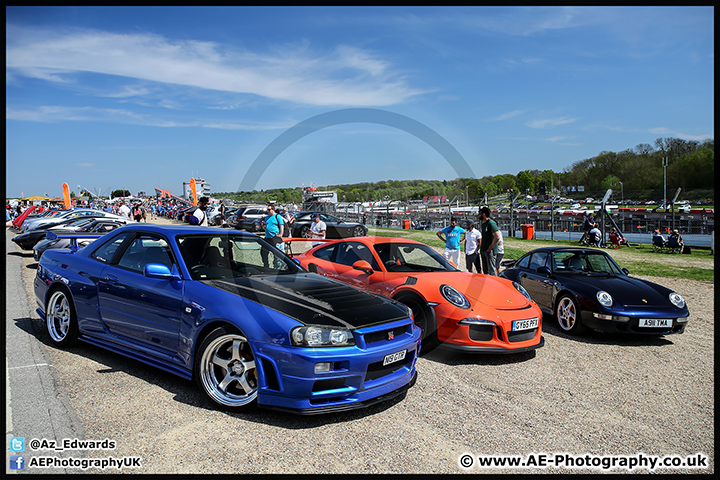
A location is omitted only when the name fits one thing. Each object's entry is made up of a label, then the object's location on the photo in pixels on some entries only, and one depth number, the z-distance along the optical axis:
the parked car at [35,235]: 15.62
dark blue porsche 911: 6.01
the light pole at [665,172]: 70.56
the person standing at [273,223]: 12.51
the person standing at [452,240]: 9.95
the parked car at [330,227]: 20.11
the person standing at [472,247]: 9.80
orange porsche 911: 5.08
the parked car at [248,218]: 26.78
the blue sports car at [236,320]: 3.36
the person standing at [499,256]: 9.60
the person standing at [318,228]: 14.85
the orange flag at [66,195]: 36.31
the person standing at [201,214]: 9.78
